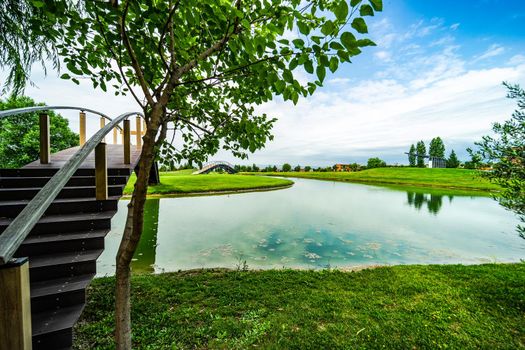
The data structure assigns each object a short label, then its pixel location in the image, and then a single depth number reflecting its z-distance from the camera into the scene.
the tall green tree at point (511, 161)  3.18
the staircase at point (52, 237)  0.94
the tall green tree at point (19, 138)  19.23
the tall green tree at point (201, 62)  1.24
